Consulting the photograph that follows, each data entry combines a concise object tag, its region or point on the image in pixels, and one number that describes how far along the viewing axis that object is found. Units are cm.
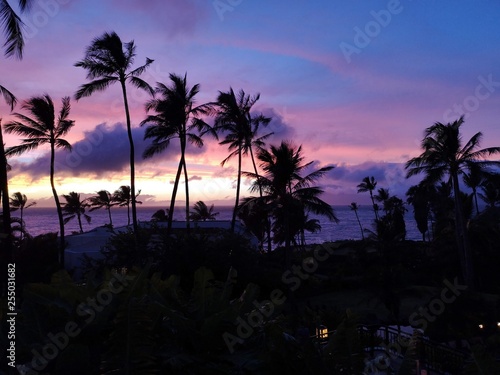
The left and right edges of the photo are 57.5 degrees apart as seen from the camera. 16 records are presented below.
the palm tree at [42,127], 2717
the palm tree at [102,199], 7020
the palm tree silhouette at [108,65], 2591
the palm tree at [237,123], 3253
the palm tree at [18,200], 5648
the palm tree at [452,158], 2664
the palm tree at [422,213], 5623
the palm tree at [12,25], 1346
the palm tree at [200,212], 6738
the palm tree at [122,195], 7019
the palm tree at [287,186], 2433
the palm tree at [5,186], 1477
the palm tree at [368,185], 7544
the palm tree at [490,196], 5106
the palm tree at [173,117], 3022
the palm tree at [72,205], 6531
